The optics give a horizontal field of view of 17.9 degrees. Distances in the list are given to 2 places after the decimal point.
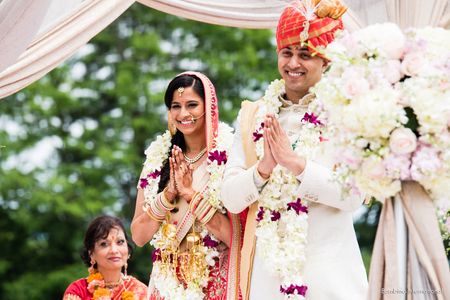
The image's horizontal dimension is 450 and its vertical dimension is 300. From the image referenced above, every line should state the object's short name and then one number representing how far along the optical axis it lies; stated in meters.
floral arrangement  6.28
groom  7.23
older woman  9.41
